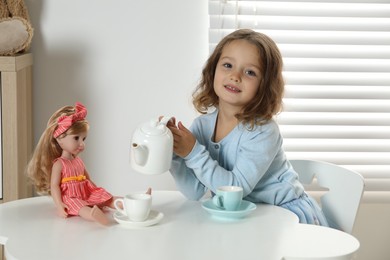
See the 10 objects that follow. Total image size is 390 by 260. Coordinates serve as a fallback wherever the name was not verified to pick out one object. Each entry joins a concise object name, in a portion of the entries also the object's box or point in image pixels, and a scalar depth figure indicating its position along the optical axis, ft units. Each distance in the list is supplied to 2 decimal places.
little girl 9.70
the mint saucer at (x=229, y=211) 9.05
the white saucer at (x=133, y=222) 8.71
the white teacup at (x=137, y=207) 8.71
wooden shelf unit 11.03
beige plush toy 11.15
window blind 12.32
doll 8.92
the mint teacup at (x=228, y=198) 9.15
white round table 8.06
